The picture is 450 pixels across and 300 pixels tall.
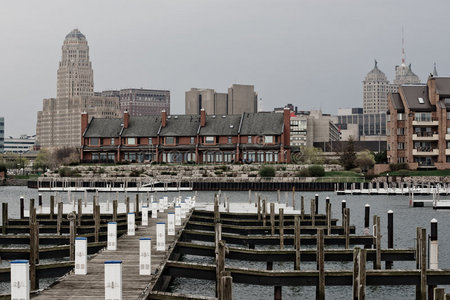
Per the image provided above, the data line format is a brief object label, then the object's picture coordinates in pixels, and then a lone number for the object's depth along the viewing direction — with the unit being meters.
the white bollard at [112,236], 33.31
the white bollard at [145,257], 26.88
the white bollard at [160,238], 32.84
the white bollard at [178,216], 45.75
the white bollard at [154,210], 50.93
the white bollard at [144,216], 45.00
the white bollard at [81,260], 26.92
